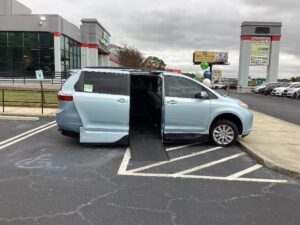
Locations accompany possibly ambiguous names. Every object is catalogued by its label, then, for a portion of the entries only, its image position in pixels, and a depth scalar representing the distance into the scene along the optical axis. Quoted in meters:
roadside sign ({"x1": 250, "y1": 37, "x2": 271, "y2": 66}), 28.83
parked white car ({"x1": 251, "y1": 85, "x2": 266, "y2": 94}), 28.93
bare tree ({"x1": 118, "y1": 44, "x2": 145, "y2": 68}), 40.32
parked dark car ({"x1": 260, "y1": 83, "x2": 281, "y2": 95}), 27.16
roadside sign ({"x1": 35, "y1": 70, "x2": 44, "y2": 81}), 9.29
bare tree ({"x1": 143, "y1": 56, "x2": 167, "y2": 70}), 66.95
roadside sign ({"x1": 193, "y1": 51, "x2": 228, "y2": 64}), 59.07
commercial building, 22.36
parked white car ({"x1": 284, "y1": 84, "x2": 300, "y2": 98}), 22.49
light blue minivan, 5.21
